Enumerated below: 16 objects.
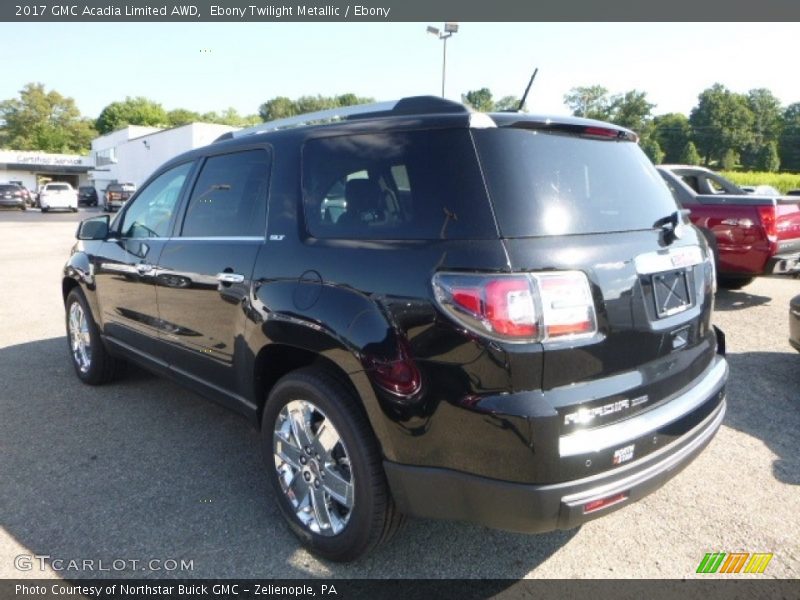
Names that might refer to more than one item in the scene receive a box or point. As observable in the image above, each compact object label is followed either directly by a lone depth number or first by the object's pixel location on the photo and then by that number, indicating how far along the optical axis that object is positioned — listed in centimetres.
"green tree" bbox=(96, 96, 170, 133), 10338
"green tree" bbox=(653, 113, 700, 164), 9206
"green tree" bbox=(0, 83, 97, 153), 9019
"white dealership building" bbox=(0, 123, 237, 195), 3944
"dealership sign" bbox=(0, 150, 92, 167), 6159
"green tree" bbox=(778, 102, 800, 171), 8612
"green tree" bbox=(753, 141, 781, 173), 8256
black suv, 195
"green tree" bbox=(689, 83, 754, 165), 8850
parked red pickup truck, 680
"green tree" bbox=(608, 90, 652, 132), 8331
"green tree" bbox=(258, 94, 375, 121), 10052
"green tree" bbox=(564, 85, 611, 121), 8438
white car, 3278
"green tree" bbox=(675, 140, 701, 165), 8181
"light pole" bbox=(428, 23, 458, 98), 2026
